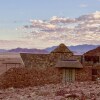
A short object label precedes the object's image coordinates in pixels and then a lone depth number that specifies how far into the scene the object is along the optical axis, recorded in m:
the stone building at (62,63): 33.81
